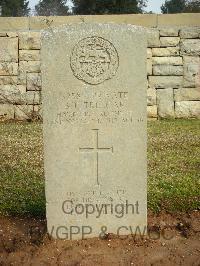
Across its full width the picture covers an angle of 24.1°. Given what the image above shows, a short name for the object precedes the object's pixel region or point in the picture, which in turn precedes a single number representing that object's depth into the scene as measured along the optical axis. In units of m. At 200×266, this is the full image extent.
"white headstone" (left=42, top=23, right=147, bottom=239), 3.46
